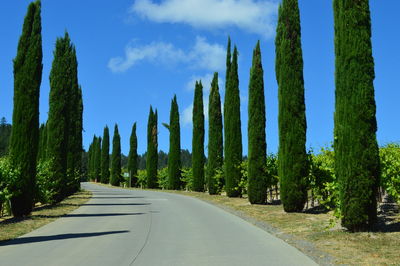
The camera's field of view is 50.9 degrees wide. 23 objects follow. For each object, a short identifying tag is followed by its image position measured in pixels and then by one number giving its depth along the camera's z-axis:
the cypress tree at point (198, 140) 39.97
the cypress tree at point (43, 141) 37.71
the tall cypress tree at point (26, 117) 17.03
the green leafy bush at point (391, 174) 12.04
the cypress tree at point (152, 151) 53.22
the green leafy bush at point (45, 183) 21.06
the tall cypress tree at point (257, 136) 23.27
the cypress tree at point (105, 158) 69.56
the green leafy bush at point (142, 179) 60.36
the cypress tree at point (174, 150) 46.09
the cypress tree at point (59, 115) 25.02
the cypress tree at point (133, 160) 62.41
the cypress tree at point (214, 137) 34.72
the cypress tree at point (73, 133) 30.48
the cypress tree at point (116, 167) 63.25
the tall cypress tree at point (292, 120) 17.38
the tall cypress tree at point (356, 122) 11.36
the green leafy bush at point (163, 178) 52.67
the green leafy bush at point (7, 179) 15.20
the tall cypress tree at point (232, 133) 29.22
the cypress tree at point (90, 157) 85.80
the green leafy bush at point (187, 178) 44.03
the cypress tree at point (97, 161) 75.75
